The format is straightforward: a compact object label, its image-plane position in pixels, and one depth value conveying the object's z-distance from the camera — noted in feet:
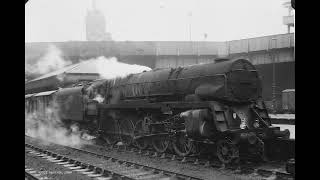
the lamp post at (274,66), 86.79
